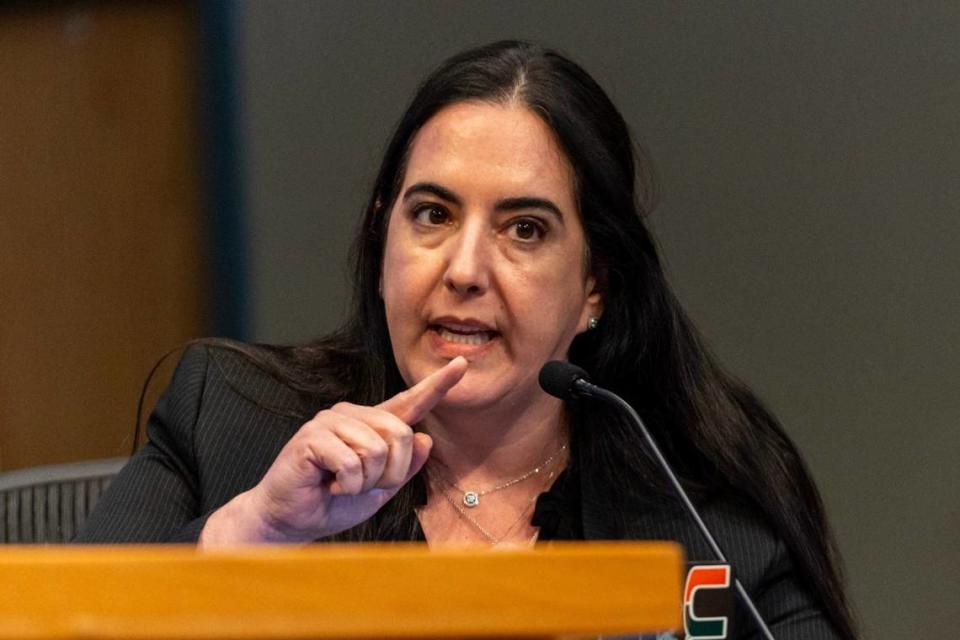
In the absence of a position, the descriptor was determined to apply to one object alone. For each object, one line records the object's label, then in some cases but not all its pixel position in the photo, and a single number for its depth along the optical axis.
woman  4.71
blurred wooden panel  5.34
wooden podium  3.29
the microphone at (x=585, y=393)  4.57
